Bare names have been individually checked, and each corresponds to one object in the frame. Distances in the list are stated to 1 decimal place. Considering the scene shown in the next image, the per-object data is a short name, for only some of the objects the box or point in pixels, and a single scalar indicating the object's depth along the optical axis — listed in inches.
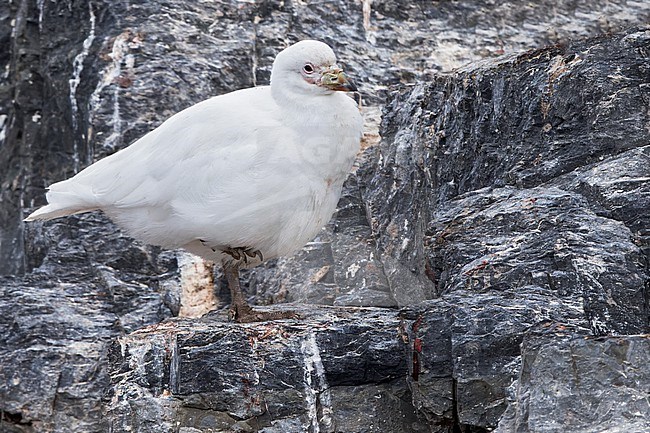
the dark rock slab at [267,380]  413.7
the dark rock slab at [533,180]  399.9
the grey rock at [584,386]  323.3
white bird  462.6
